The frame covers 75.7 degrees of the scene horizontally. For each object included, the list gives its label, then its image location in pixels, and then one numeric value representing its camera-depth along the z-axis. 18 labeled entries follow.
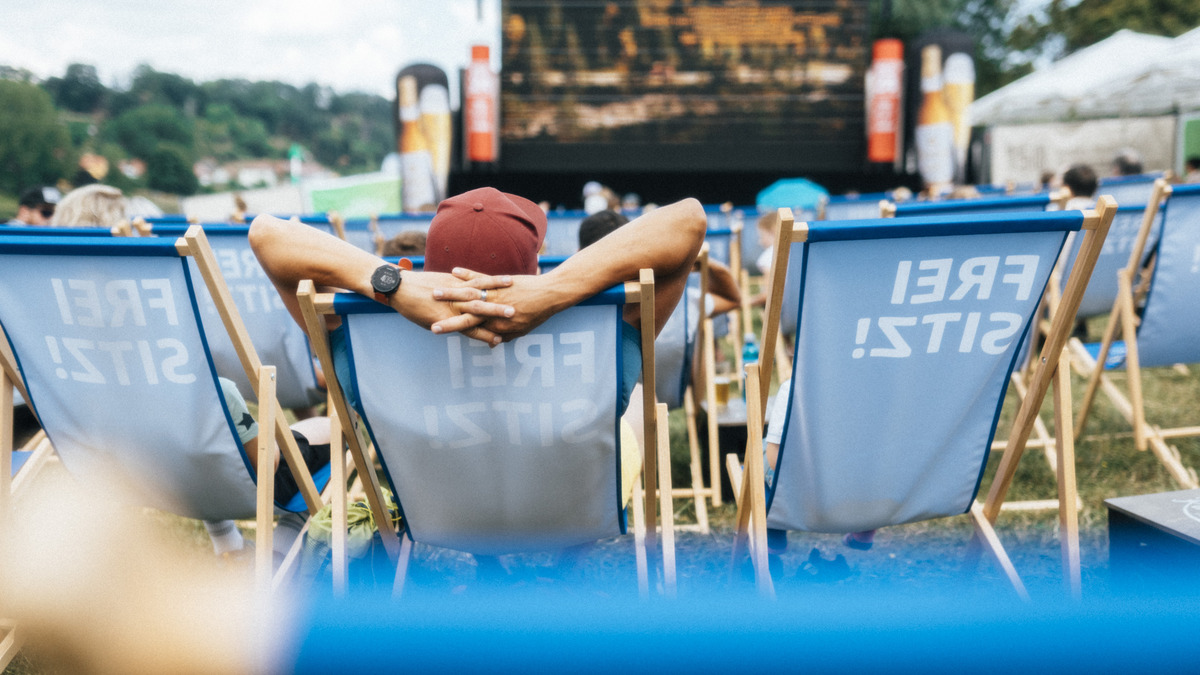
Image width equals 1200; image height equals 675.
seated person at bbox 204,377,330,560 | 1.98
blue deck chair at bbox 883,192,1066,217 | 2.28
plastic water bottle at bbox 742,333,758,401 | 3.57
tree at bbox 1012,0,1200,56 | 23.72
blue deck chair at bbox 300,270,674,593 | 1.38
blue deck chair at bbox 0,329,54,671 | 1.82
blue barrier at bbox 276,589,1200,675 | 0.48
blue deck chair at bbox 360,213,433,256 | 4.37
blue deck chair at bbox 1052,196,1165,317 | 3.16
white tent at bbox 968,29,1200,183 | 7.23
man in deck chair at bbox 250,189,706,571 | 1.31
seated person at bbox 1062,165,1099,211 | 4.19
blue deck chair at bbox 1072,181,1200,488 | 2.47
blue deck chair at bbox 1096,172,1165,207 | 5.04
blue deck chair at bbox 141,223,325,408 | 2.55
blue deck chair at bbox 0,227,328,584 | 1.54
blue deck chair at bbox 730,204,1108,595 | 1.43
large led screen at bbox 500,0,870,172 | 12.23
